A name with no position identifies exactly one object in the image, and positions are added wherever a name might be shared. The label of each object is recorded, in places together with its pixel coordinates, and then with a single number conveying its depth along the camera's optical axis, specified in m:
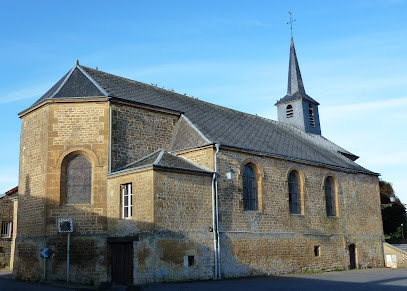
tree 34.72
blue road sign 16.67
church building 15.95
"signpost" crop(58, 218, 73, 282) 16.58
